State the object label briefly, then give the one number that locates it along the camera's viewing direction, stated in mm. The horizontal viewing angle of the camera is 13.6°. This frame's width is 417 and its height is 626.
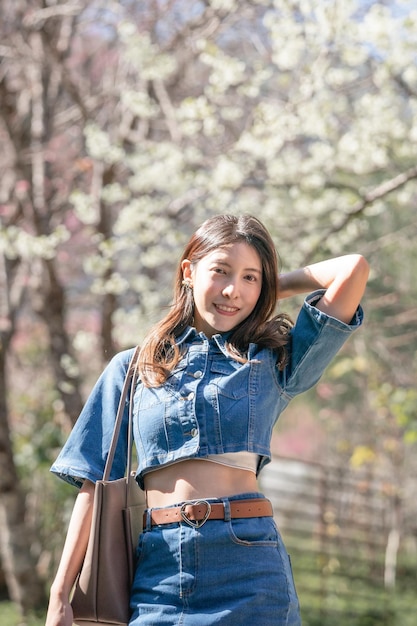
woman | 3324
